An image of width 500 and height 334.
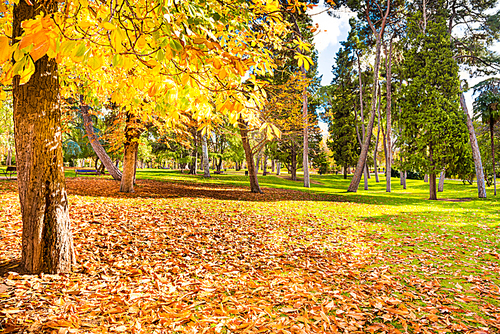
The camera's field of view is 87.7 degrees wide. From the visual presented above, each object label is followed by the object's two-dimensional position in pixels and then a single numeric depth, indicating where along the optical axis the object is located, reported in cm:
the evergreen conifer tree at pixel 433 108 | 1521
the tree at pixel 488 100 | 1588
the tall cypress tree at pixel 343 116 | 2691
